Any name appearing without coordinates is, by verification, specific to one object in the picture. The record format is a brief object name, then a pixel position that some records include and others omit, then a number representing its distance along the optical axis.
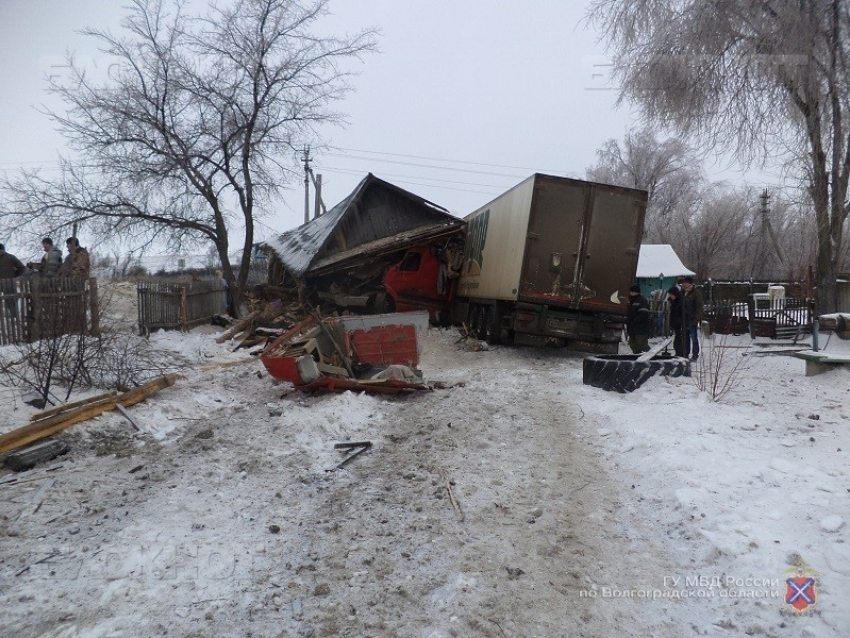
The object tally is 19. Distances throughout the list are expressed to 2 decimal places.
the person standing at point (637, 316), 11.15
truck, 10.91
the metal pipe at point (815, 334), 9.97
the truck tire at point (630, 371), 7.59
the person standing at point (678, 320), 10.67
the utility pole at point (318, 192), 35.59
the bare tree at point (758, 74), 12.46
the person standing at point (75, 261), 10.10
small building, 20.96
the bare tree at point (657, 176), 37.75
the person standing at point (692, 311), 10.62
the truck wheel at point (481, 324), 13.72
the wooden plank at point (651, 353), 8.43
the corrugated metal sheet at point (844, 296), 15.30
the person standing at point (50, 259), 10.70
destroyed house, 16.05
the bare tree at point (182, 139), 13.50
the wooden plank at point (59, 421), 5.31
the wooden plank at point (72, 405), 5.89
